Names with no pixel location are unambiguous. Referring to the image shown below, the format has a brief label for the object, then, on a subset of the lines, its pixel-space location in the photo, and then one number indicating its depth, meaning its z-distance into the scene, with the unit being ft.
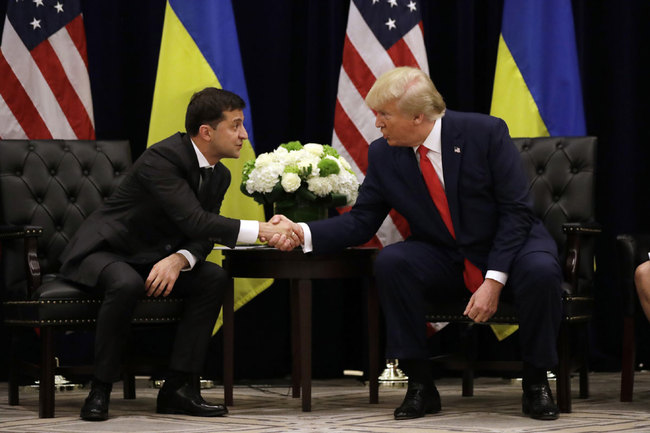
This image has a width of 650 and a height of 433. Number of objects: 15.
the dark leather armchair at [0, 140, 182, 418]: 24.93
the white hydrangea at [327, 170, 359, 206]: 26.48
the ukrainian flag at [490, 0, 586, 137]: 31.60
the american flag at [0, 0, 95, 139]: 31.07
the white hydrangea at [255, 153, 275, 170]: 26.61
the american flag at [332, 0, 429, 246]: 31.60
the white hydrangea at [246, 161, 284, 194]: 26.32
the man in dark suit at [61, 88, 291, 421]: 23.90
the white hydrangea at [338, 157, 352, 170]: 27.05
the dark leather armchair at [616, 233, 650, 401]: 26.48
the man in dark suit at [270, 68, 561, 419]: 23.16
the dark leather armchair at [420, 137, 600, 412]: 27.53
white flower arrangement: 26.30
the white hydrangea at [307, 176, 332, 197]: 26.22
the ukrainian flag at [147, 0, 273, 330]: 31.19
